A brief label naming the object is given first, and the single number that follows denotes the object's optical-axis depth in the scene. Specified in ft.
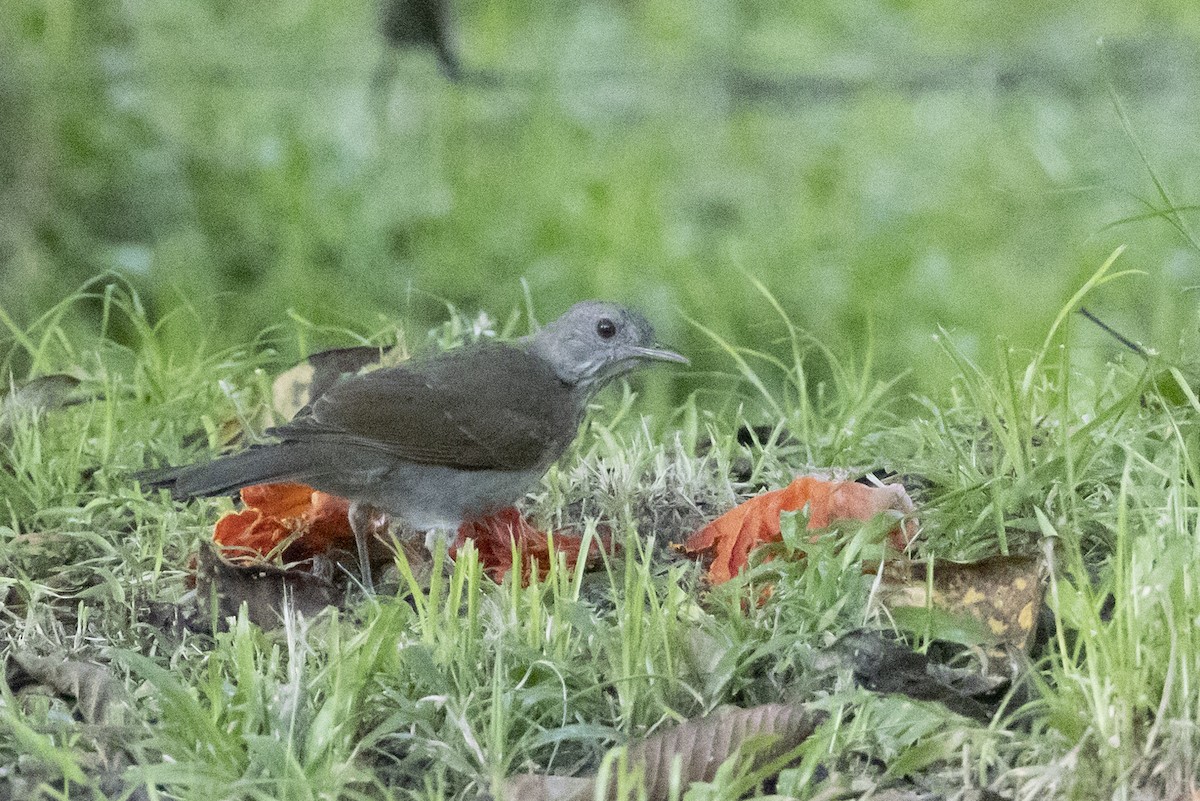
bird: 25.07
